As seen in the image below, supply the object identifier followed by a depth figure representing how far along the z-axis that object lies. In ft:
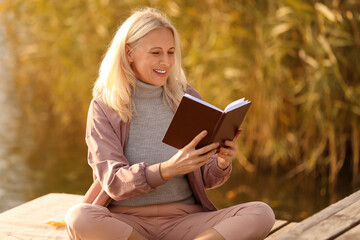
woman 14.95
